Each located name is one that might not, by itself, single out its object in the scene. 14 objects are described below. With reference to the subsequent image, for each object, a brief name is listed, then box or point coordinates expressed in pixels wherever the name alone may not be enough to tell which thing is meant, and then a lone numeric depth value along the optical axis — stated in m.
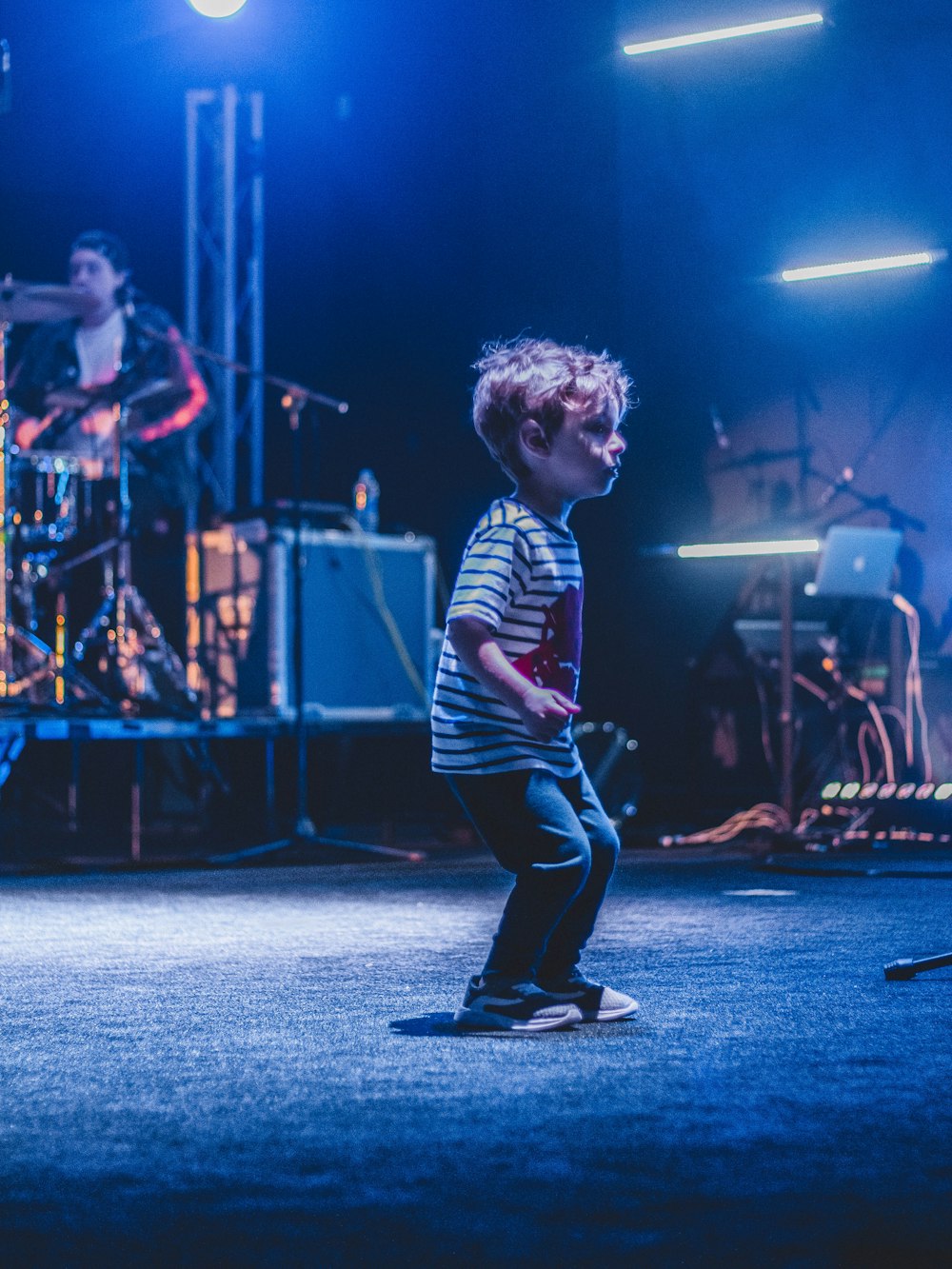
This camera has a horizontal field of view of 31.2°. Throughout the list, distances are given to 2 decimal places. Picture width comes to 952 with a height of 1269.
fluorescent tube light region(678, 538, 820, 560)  7.79
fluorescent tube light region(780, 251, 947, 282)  8.23
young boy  2.51
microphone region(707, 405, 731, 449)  8.54
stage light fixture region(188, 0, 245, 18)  8.12
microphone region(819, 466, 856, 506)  8.30
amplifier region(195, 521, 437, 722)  7.20
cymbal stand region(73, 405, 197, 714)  6.52
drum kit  6.37
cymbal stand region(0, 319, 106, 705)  6.30
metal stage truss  8.16
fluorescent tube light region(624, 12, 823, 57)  8.05
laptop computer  6.72
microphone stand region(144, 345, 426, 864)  5.79
